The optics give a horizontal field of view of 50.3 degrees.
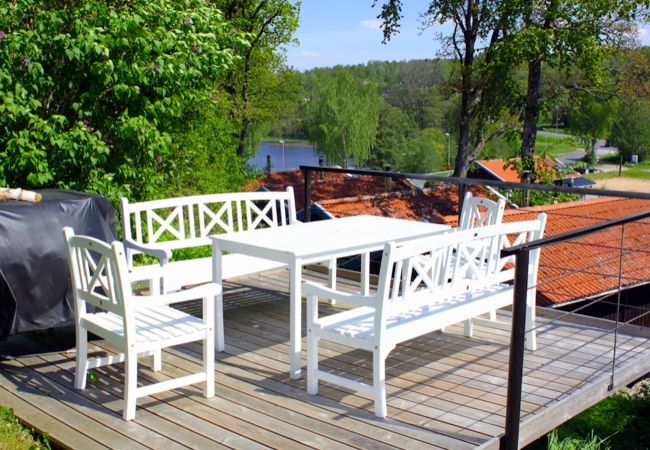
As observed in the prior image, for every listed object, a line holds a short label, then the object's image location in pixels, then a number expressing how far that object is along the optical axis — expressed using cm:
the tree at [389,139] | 6425
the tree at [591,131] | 6097
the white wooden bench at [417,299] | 335
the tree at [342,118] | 5697
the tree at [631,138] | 7769
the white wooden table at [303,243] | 387
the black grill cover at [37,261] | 376
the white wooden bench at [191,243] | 425
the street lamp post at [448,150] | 6566
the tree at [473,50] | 2025
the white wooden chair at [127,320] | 321
